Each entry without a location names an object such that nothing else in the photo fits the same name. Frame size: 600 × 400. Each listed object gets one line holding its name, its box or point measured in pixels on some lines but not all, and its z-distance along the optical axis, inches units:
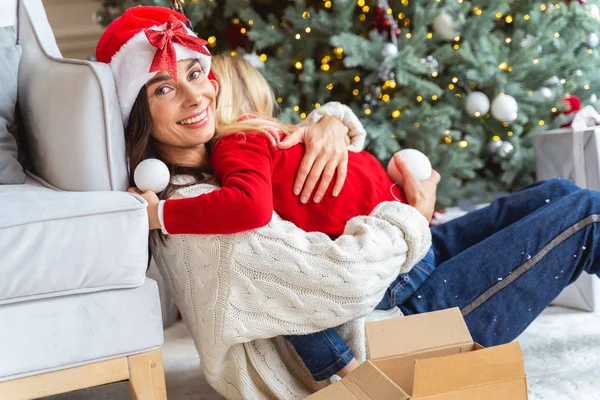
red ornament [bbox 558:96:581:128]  97.8
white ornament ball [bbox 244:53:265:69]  93.5
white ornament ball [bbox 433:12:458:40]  93.9
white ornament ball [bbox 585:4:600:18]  101.1
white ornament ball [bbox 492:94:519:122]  94.0
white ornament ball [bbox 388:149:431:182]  61.0
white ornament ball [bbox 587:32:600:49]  100.6
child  49.8
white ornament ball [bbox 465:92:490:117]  96.5
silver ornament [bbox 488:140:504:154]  98.7
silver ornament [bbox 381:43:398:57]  90.6
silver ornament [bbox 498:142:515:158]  97.8
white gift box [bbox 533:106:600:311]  78.4
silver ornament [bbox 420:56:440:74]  93.3
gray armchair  47.1
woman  50.5
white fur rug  58.5
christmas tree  93.0
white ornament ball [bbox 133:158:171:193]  52.6
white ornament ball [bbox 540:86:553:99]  97.4
